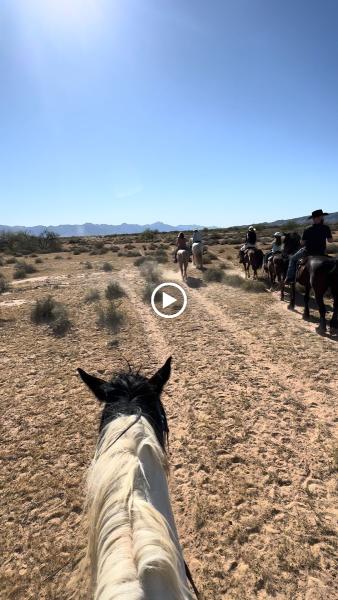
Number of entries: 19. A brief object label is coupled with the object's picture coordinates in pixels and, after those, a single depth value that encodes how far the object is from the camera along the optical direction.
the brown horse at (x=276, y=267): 12.36
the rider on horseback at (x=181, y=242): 17.03
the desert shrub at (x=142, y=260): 22.77
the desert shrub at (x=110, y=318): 9.74
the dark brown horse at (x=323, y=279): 8.25
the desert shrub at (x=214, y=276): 16.11
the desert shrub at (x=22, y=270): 19.70
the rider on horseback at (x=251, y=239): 16.12
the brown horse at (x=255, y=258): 15.23
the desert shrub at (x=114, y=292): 13.10
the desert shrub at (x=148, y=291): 12.76
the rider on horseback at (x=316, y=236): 8.60
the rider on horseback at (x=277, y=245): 12.93
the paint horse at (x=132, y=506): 1.19
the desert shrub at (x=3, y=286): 15.31
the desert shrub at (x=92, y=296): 12.66
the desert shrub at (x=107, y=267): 21.17
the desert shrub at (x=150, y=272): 16.06
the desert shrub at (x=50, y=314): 9.86
